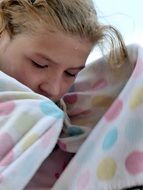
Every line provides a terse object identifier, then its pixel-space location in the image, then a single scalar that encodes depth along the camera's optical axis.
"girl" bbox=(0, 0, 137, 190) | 0.77
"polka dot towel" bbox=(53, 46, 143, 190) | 0.70
